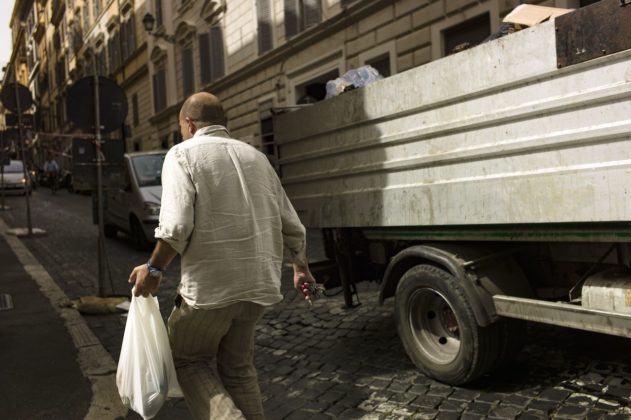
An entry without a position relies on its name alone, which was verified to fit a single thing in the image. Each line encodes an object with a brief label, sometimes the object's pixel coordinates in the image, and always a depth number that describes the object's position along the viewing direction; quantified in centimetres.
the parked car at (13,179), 2675
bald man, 255
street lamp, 2300
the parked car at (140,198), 1057
